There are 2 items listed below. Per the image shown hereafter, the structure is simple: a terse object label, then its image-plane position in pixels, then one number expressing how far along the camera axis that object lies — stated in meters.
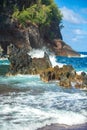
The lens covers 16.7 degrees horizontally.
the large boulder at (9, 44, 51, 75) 24.71
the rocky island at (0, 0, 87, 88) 61.04
